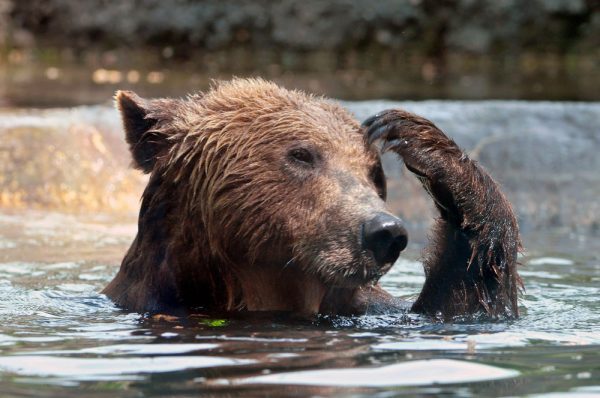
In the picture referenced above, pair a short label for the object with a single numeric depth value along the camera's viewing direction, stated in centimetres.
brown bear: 1054
